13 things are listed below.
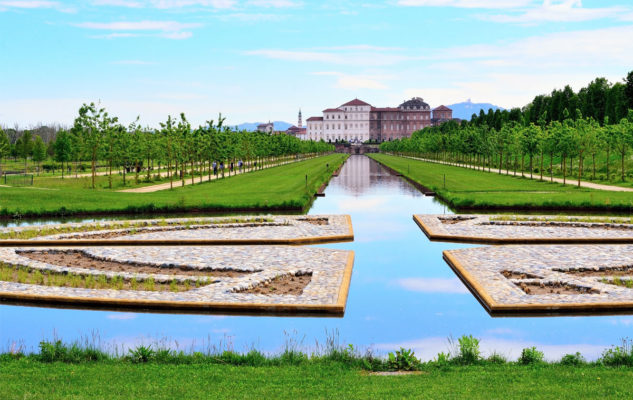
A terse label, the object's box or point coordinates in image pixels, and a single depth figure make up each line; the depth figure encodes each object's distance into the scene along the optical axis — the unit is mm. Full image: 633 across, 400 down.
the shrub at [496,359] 9133
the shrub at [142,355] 9172
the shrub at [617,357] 9016
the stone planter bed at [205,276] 12172
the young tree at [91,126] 40719
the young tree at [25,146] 73006
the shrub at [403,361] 8898
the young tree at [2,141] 49409
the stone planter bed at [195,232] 19500
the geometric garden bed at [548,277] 11953
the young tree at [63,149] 61156
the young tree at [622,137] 43969
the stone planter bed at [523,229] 19531
